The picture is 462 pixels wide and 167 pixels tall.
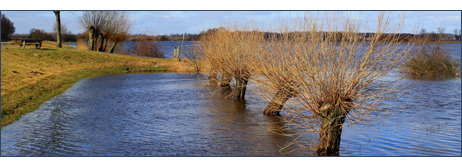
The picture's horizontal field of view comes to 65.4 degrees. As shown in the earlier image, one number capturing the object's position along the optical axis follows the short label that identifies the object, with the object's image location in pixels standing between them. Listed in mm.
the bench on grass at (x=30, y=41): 28017
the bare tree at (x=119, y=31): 34969
